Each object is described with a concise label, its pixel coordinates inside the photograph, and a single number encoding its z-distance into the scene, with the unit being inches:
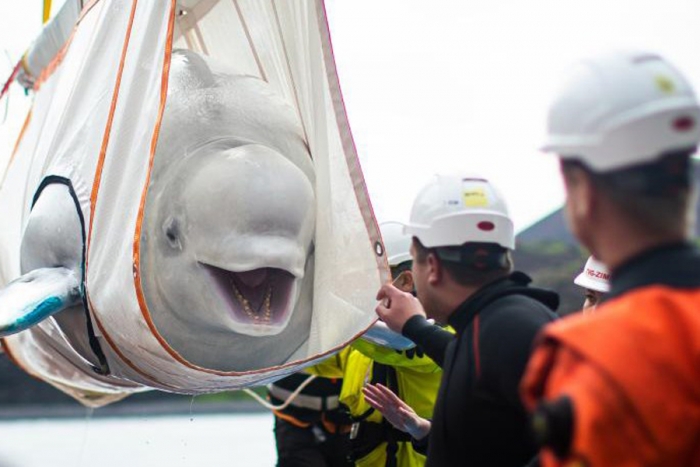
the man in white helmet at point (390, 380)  175.8
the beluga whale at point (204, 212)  152.7
